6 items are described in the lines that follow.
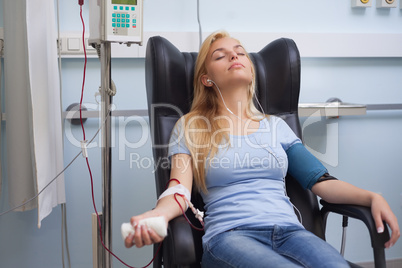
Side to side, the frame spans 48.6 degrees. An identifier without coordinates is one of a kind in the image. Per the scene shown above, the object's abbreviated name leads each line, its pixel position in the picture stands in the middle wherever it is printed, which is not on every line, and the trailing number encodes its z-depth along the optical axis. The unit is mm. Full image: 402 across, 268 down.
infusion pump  1375
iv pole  1447
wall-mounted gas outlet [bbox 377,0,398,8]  2104
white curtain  1635
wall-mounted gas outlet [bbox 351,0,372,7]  2088
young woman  1227
